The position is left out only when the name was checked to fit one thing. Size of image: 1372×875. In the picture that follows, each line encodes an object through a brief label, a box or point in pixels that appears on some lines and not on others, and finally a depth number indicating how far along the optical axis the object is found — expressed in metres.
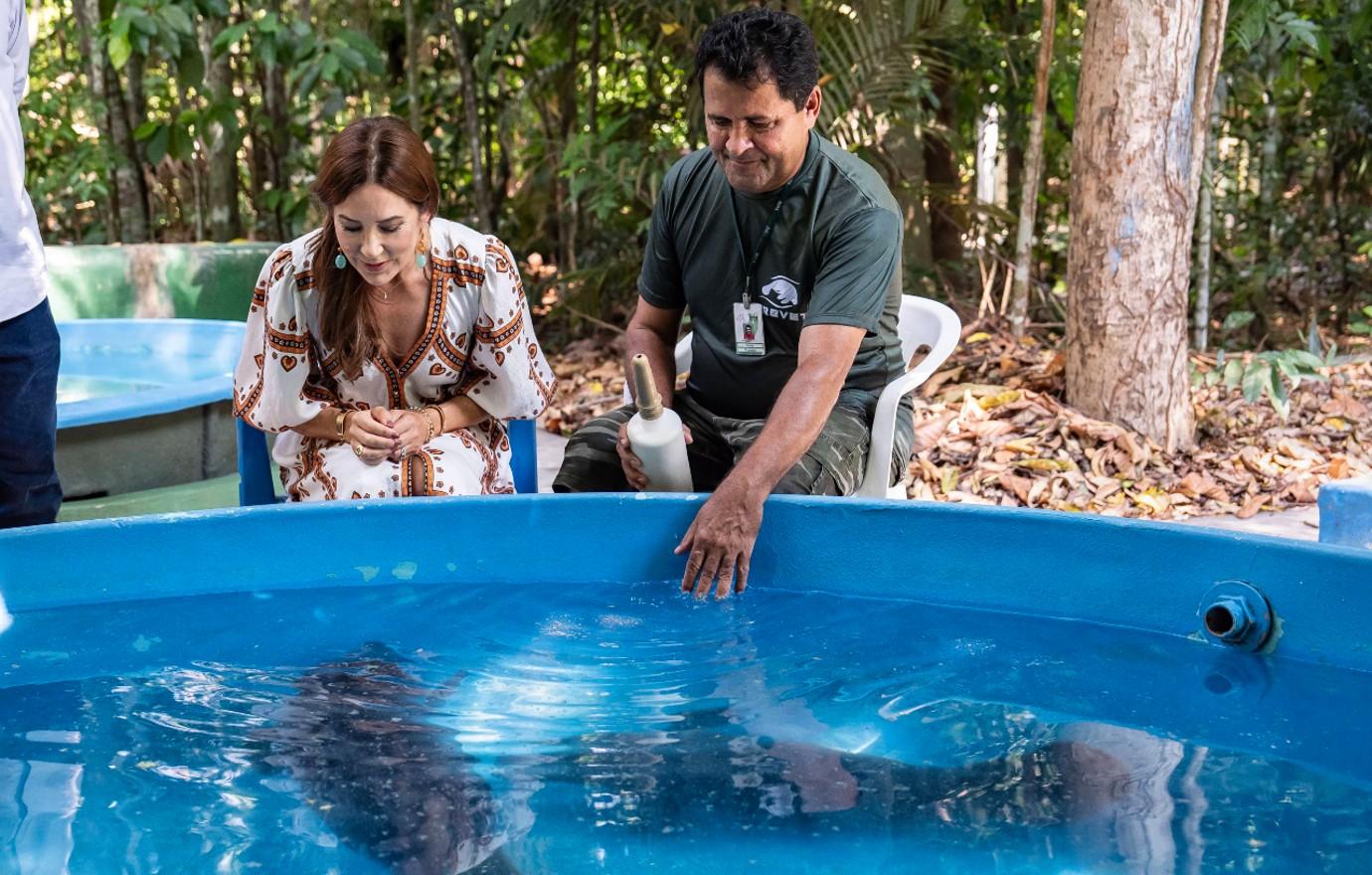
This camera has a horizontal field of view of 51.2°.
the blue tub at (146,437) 3.63
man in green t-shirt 2.55
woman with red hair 2.73
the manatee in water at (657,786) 1.82
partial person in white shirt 2.51
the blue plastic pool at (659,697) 1.81
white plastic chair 2.84
